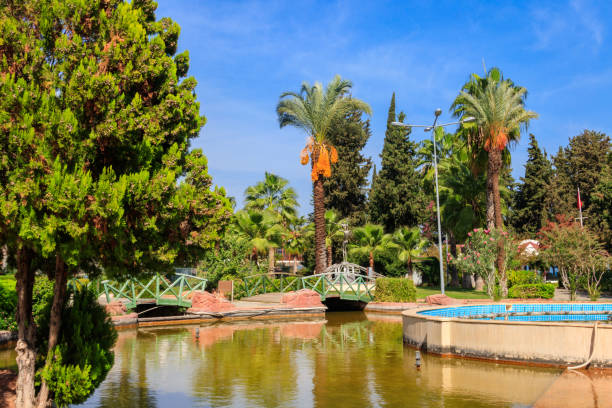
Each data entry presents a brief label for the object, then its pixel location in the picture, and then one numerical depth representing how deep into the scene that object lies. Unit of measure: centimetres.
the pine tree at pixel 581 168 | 5316
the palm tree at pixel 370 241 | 4000
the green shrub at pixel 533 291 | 2820
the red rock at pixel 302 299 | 2839
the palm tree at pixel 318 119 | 3148
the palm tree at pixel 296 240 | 4300
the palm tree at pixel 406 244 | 3896
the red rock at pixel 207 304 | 2527
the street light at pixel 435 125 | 2364
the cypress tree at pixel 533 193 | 5103
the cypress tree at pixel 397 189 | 4519
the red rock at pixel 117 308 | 2247
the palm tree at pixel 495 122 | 2995
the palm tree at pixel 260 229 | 3597
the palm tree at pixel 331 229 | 4275
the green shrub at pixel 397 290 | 2989
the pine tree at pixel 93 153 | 625
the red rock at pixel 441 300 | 2544
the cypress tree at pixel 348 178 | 5034
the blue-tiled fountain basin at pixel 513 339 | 1223
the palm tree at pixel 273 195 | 4541
